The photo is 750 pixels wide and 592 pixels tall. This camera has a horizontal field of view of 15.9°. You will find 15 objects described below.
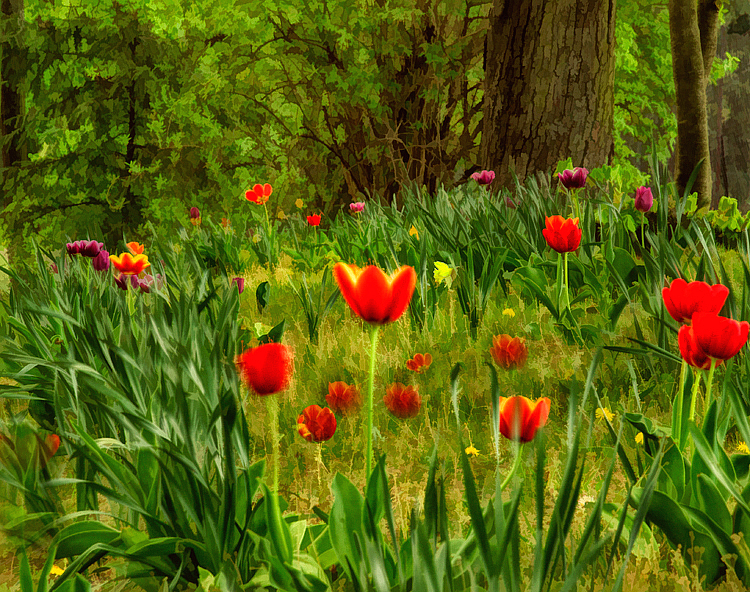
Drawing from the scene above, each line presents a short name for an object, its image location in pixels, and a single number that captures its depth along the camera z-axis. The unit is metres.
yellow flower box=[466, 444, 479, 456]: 5.44
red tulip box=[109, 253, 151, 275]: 5.89
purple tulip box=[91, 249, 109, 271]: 6.13
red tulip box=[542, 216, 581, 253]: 5.73
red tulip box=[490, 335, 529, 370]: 5.66
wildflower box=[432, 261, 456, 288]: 6.13
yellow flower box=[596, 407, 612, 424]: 5.52
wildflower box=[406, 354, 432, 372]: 5.70
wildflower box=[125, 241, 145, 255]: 6.00
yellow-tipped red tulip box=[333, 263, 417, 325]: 4.21
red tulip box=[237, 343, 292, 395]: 4.36
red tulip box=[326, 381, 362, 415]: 5.53
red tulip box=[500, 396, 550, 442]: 4.08
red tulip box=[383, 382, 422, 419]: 5.51
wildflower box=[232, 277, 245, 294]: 6.05
